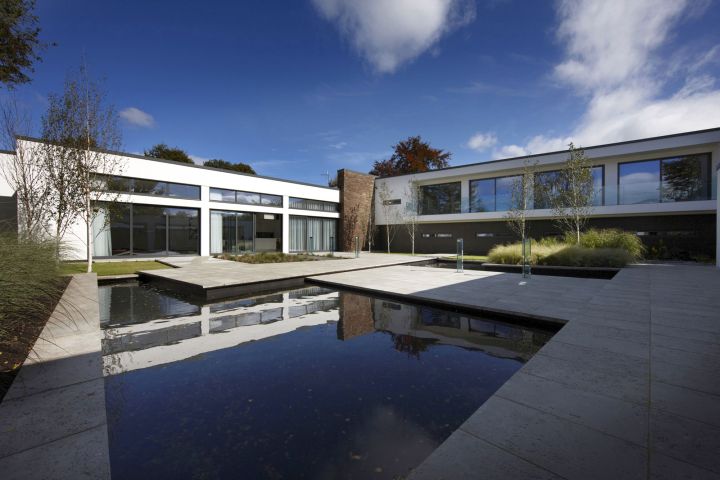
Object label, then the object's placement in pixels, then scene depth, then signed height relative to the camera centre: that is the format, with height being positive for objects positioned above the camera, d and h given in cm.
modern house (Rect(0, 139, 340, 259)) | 1284 +134
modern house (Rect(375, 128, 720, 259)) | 1338 +216
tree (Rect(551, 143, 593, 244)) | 1447 +218
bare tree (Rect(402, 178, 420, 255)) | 2141 +210
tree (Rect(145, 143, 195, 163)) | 2919 +832
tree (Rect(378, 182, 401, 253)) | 2276 +201
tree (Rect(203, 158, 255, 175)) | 3375 +823
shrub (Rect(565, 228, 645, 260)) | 1208 -13
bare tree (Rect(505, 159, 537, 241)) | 1672 +217
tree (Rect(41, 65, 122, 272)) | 1030 +328
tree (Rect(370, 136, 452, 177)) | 3111 +826
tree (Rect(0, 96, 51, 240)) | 1023 +229
